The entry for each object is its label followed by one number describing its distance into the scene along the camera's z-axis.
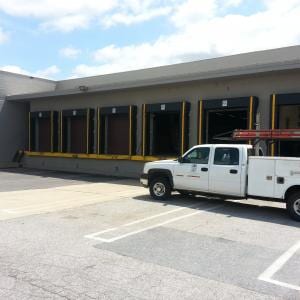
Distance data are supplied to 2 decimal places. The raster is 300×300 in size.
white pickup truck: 9.46
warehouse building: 15.66
